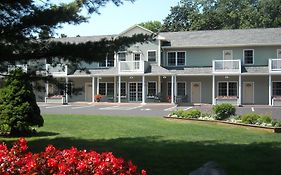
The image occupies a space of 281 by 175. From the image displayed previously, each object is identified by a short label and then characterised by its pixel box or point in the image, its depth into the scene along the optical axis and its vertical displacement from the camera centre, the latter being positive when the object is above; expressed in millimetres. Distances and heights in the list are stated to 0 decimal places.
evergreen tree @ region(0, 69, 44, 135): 14383 -788
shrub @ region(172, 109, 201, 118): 21078 -1405
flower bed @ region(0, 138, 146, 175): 4582 -855
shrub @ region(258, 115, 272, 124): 17609 -1396
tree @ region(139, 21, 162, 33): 72862 +10720
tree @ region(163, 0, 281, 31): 62438 +10982
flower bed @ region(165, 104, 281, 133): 17027 -1493
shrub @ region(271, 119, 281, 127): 16838 -1520
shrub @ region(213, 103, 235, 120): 20047 -1203
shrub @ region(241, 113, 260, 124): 17969 -1412
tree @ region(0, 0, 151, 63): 10641 +1410
